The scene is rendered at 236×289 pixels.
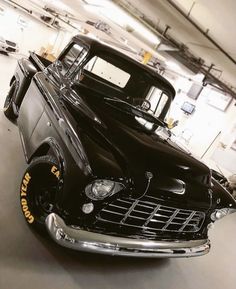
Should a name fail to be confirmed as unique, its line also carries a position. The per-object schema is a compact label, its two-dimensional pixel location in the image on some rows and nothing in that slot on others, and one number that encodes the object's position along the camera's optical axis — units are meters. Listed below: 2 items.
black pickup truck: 2.18
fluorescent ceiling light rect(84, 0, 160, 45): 7.27
